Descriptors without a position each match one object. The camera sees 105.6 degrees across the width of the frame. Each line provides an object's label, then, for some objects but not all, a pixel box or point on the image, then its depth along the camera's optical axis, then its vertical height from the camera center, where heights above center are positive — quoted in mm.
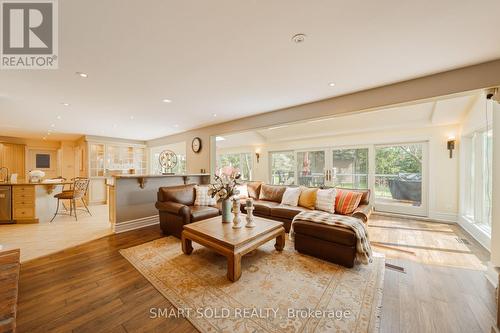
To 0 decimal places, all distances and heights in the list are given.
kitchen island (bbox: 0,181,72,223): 4055 -814
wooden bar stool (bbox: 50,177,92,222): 4453 -657
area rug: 1519 -1243
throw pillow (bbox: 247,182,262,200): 4727 -600
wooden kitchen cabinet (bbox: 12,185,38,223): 4098 -848
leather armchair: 3164 -788
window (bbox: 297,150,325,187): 6016 -81
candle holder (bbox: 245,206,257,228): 2584 -744
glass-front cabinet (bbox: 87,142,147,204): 6574 +129
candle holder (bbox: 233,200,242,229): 2547 -674
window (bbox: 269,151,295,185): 6714 -56
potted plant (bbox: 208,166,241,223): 2644 -320
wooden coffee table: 2033 -880
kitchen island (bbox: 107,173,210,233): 3699 -725
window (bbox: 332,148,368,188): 5305 -46
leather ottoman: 2281 -989
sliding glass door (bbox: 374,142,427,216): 4598 -320
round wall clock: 5480 +611
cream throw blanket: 2242 -756
